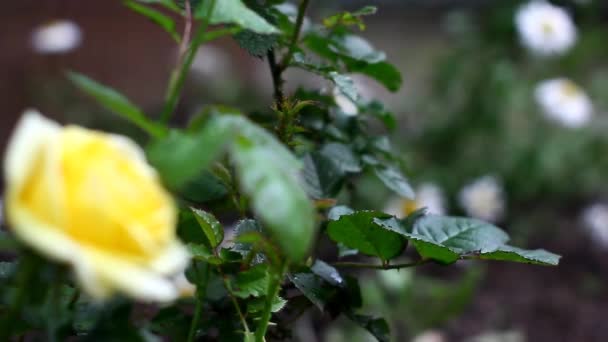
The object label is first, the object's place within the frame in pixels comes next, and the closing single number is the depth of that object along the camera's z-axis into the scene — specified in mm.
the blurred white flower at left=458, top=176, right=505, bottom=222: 2309
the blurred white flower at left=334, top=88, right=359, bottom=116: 778
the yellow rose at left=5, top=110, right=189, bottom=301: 285
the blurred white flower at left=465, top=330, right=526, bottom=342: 1739
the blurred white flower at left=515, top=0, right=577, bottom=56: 2256
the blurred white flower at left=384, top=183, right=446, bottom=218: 2014
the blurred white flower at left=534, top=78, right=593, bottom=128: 2332
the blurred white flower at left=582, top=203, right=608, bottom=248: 2391
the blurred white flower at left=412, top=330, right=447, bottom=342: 1594
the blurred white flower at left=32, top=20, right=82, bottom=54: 2234
